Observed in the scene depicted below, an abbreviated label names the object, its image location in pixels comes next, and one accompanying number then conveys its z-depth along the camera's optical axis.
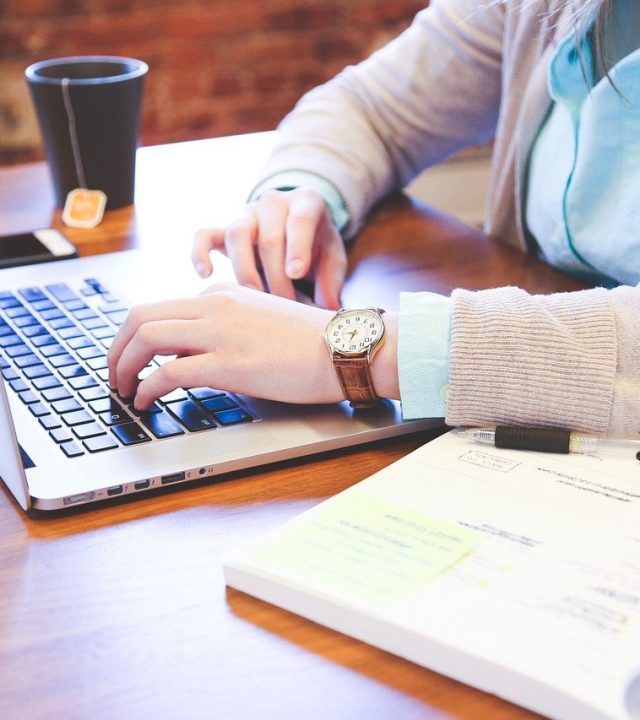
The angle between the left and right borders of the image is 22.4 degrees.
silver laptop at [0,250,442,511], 0.80
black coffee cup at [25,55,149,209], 1.17
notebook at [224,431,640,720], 0.66
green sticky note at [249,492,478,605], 0.70
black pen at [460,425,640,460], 0.82
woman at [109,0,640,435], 0.84
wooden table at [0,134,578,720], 0.66
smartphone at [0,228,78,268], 1.10
